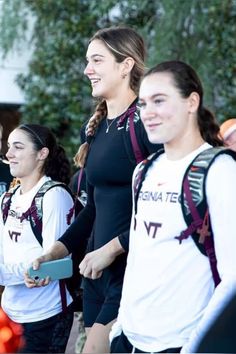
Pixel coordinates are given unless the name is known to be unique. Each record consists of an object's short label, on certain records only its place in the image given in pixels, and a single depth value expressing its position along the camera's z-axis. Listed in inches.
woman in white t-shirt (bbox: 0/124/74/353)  177.9
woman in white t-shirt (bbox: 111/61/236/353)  117.5
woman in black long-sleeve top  149.5
